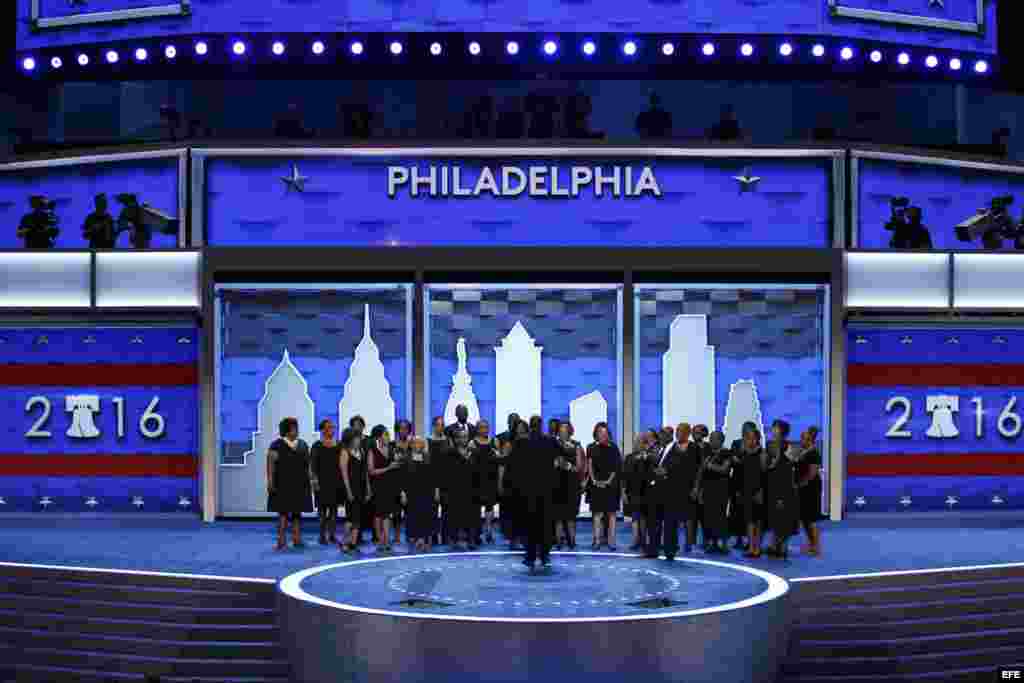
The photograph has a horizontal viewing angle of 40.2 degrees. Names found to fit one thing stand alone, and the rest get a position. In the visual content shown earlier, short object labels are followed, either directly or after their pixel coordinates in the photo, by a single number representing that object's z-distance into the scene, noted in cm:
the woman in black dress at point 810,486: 1540
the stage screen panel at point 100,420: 1966
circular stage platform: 1075
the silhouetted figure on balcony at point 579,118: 2014
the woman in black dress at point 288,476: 1595
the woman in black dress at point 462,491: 1616
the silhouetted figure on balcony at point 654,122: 2069
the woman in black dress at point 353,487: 1608
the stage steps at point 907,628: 1247
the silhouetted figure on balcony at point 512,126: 2034
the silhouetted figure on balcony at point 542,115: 2038
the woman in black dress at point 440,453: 1611
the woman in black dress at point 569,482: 1616
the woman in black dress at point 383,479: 1606
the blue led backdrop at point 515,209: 1944
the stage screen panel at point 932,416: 1973
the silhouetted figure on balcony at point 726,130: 2009
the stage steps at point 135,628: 1230
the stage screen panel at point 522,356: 1952
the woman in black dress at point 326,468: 1609
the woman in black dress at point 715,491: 1591
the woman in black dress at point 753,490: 1569
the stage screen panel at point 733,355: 1958
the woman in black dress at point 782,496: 1530
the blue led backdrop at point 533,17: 2052
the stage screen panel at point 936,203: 1969
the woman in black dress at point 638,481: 1575
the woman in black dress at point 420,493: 1600
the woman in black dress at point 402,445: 1608
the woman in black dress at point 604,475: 1661
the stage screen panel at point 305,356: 1950
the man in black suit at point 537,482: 1403
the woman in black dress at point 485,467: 1639
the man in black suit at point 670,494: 1524
